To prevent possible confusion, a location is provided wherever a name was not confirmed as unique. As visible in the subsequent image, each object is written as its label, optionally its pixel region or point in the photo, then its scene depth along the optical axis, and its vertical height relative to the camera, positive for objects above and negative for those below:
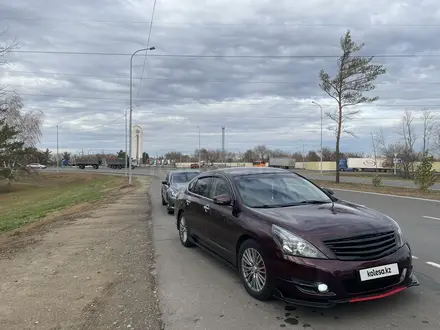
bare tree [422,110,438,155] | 59.66 +3.49
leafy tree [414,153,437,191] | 20.89 -0.76
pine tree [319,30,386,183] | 31.28 +6.40
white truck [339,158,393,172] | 91.38 -1.34
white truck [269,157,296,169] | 105.25 -0.80
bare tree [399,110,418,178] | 57.45 +0.43
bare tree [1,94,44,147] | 55.48 +5.28
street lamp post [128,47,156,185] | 35.01 +4.66
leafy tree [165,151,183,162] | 161.52 +1.46
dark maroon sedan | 4.09 -0.96
